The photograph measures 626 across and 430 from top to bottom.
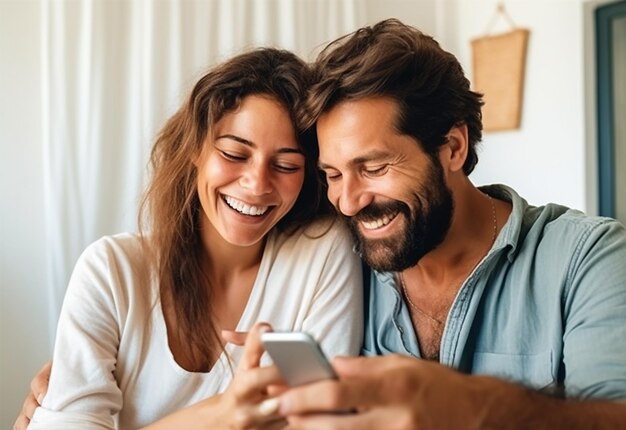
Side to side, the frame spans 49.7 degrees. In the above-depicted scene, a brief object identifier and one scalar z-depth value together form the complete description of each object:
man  1.08
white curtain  1.83
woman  1.23
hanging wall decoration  2.68
